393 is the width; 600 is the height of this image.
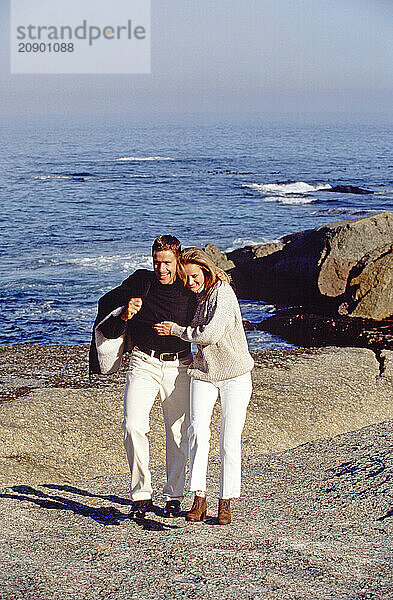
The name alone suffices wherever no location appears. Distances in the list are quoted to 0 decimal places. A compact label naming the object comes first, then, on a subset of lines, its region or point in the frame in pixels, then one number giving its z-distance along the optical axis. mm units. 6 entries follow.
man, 6500
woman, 6309
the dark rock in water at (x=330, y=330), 16391
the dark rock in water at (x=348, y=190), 62347
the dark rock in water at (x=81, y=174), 77362
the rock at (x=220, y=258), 24828
